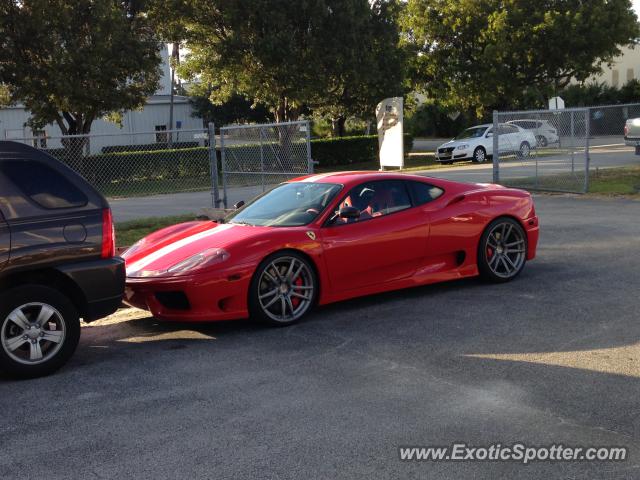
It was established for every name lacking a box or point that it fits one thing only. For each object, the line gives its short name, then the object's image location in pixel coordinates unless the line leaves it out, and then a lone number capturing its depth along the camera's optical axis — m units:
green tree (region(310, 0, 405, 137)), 31.23
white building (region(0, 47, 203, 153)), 39.47
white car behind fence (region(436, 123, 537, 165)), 29.47
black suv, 5.60
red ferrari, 6.66
